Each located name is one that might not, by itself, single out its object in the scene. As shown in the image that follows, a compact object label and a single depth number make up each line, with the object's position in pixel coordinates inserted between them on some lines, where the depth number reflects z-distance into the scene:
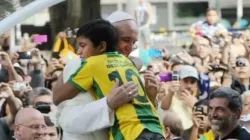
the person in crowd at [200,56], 14.26
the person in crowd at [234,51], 15.57
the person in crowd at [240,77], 13.32
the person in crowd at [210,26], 17.86
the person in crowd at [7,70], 12.07
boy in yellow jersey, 6.59
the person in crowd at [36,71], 12.99
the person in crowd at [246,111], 10.45
